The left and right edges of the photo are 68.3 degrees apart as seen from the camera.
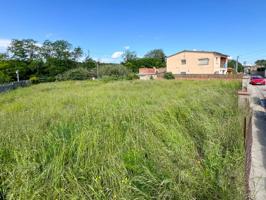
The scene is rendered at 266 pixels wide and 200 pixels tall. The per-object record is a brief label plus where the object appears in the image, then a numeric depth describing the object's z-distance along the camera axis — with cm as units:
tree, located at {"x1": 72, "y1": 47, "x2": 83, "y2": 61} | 4941
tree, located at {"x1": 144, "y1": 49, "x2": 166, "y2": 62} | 7812
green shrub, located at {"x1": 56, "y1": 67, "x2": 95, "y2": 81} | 3613
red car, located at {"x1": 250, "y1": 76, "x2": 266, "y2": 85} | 2248
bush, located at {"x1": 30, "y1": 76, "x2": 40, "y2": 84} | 3205
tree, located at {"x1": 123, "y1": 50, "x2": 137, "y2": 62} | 6925
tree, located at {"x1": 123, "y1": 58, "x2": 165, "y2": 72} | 5606
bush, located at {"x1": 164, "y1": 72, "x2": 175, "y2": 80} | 2844
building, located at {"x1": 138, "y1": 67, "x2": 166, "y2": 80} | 3214
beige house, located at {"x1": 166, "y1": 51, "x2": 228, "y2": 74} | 3281
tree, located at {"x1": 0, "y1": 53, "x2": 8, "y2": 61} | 3862
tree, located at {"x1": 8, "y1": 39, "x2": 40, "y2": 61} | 4078
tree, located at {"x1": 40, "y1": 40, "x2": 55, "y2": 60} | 4528
